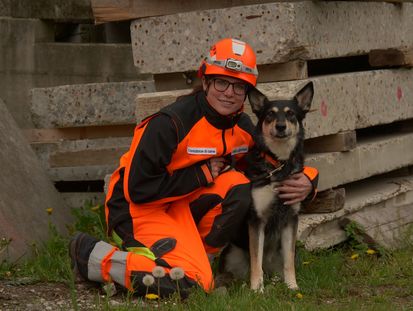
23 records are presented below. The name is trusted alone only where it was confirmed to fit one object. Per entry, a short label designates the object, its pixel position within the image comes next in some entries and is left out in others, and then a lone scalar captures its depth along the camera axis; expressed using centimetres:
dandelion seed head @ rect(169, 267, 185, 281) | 473
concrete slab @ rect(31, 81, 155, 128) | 732
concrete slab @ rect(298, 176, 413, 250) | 619
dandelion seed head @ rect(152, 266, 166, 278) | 474
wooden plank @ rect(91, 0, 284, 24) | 634
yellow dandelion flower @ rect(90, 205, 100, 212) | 692
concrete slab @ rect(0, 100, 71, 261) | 596
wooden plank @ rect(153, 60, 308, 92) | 600
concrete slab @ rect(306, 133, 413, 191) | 627
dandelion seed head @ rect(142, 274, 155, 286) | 471
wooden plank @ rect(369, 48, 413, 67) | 692
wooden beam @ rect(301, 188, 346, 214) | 624
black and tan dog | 517
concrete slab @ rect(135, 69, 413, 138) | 603
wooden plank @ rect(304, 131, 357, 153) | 641
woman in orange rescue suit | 502
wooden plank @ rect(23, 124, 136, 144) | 752
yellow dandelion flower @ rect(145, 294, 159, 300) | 468
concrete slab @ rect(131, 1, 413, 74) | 588
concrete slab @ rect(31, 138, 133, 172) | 741
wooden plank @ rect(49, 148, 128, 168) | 739
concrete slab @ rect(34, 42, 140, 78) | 884
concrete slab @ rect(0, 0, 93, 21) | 889
